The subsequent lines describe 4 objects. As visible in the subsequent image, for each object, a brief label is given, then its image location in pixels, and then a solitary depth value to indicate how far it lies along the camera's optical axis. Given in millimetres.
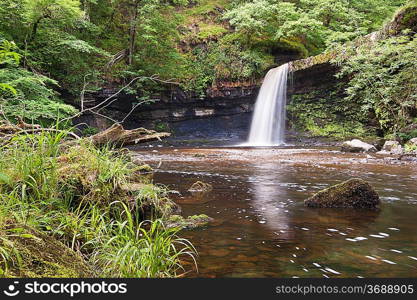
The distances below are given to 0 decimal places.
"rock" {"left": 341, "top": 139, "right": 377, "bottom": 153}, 15266
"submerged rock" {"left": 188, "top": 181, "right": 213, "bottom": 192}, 6457
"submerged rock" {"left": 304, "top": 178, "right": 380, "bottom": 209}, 5145
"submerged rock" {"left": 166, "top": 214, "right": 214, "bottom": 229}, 4035
